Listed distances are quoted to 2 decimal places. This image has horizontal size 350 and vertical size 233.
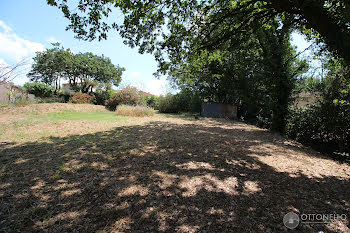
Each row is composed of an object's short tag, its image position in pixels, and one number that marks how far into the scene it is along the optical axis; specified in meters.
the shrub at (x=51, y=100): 17.06
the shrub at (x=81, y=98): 17.47
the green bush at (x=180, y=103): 20.05
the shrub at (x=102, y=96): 20.88
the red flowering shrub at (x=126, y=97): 16.55
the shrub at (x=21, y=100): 11.85
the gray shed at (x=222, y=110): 16.70
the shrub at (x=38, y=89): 24.27
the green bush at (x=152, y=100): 23.17
